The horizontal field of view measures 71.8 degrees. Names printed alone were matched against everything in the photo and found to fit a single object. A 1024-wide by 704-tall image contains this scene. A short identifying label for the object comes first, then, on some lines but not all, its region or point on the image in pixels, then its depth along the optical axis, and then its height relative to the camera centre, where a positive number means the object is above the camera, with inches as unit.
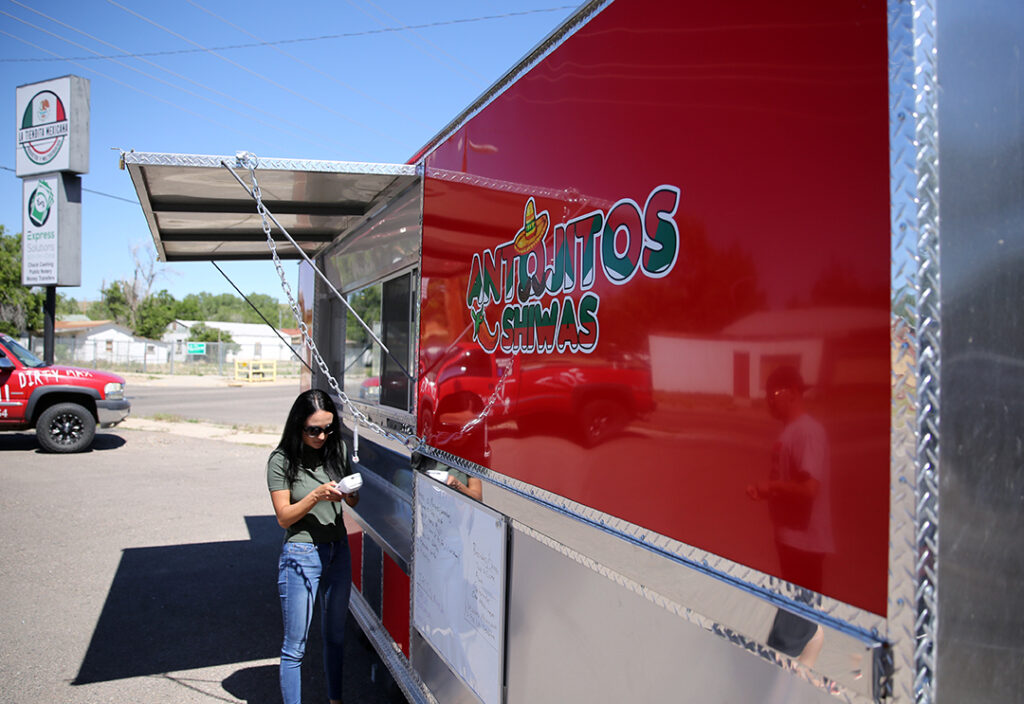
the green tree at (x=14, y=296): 1392.7 +95.3
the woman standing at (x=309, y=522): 127.5 -32.6
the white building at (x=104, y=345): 1283.2 -3.5
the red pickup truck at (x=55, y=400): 424.5 -35.3
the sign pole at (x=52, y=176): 575.5 +139.2
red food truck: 41.4 -0.8
